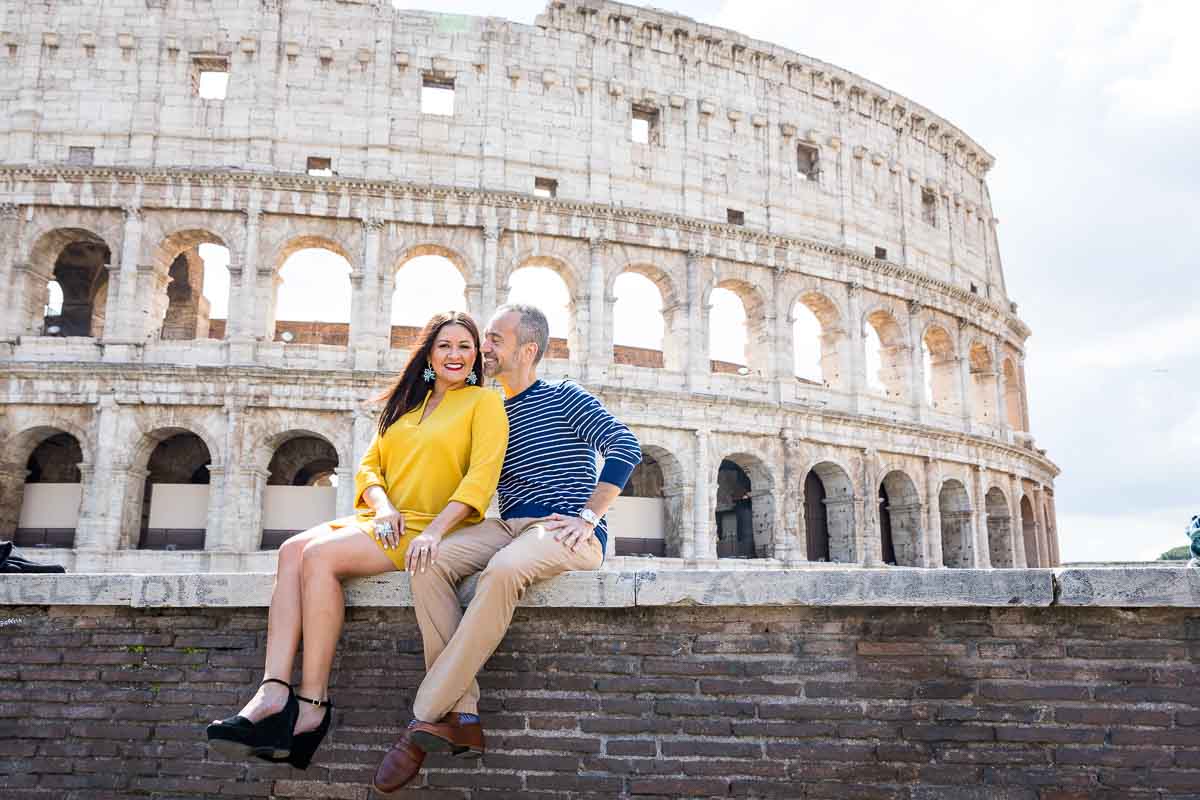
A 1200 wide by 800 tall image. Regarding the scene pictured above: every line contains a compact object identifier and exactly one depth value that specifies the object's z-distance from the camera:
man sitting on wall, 3.77
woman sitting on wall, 3.89
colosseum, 18.27
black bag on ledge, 5.38
